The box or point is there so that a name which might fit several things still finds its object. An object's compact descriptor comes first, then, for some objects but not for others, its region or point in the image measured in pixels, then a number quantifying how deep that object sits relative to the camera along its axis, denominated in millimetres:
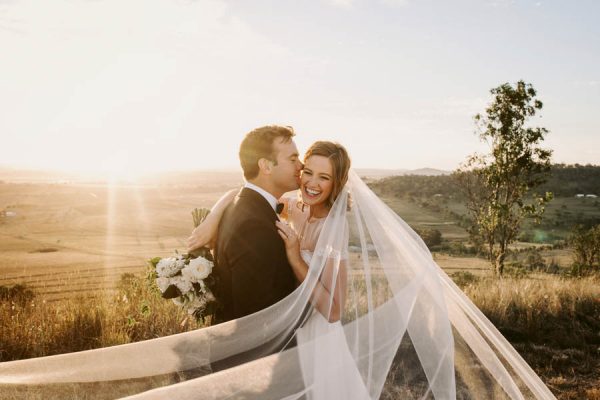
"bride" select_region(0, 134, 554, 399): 2666
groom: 2986
